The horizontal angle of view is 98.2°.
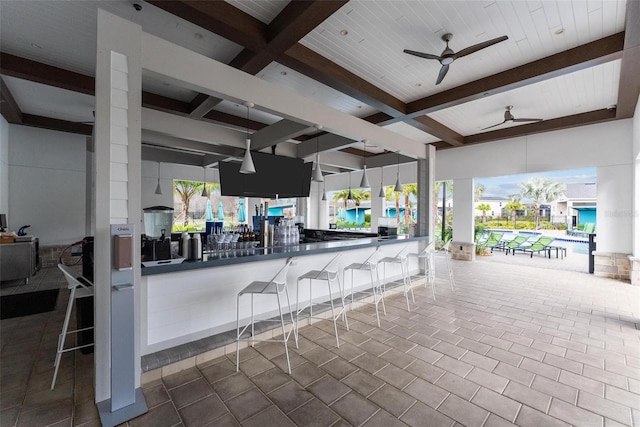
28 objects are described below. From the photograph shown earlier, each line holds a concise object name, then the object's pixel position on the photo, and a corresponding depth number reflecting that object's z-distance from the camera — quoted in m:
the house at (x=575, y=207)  14.18
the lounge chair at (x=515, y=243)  9.20
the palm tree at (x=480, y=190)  13.42
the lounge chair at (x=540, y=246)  8.63
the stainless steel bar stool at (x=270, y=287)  2.40
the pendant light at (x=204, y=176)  7.51
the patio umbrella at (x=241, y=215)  7.30
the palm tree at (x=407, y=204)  11.54
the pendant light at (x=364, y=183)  5.32
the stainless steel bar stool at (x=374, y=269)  3.57
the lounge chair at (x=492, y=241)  9.42
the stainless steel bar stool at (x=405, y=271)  4.02
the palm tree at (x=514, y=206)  15.12
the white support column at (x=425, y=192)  5.77
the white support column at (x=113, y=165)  1.93
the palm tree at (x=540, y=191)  14.55
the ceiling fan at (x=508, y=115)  5.47
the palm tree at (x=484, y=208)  15.57
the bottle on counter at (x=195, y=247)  2.62
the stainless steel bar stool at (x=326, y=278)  2.97
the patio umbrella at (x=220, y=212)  10.76
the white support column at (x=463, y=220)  7.98
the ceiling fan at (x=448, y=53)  2.91
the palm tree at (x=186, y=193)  11.33
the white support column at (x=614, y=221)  5.74
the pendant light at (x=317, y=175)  4.72
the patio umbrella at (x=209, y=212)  10.82
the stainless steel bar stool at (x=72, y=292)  2.09
